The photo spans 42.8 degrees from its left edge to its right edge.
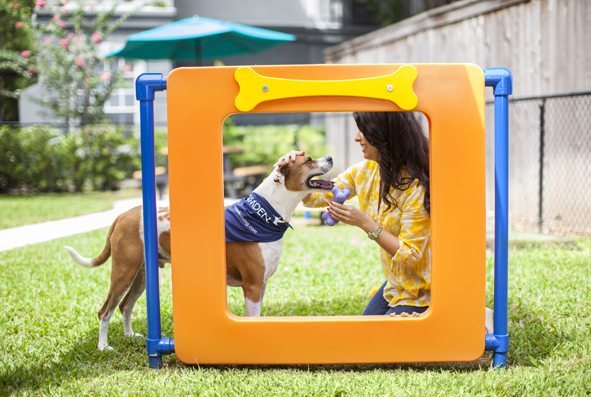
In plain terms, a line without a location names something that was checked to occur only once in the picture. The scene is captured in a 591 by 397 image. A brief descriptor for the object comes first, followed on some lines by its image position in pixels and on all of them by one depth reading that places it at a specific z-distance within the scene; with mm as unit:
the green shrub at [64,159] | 13328
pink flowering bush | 15625
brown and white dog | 3658
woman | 3504
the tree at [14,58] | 14089
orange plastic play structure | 3281
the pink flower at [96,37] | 15820
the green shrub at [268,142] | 14008
